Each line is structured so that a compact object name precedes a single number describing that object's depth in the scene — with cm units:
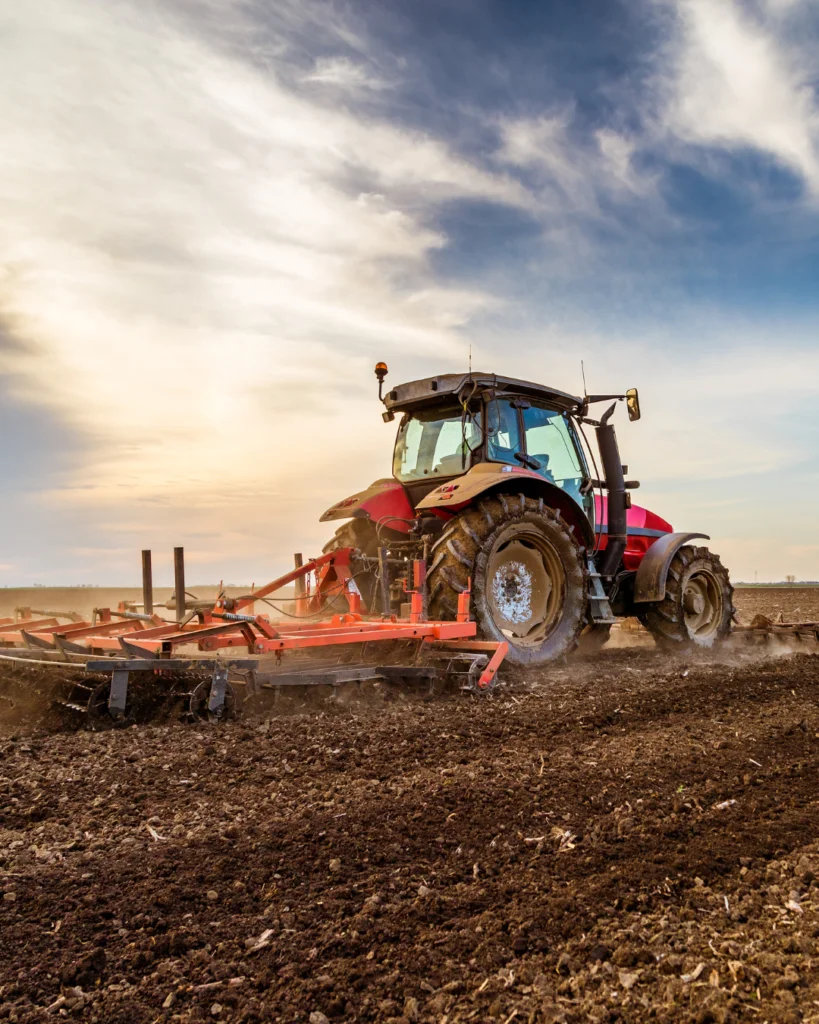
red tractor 630
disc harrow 462
